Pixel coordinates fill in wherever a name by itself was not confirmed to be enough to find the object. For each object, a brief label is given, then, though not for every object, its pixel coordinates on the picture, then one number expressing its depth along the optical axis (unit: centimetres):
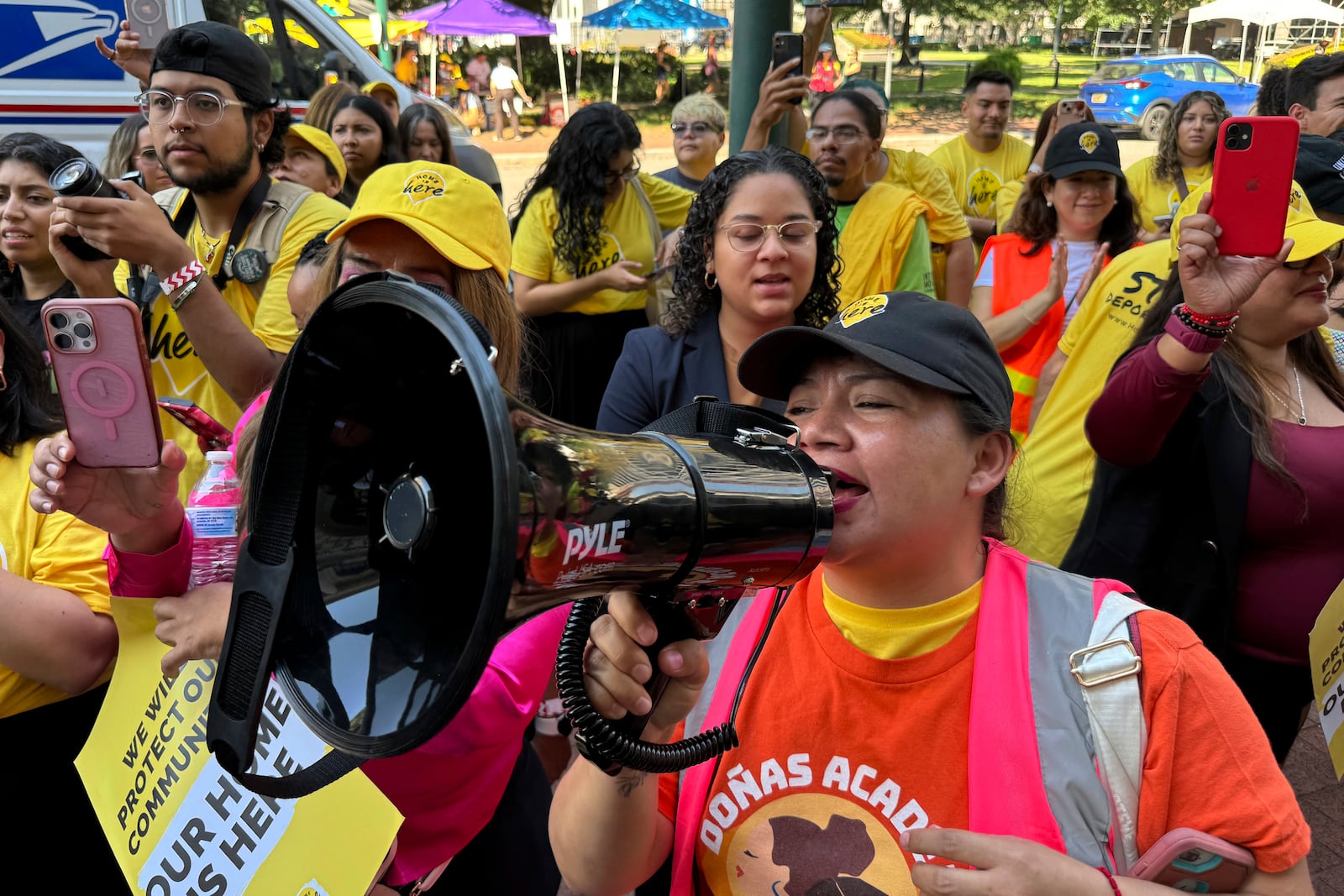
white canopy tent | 2430
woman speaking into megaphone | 134
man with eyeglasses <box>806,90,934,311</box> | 393
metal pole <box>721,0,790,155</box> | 363
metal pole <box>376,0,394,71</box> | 1644
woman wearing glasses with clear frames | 277
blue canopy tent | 2241
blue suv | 1945
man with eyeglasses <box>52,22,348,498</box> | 265
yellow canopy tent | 750
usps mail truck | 654
